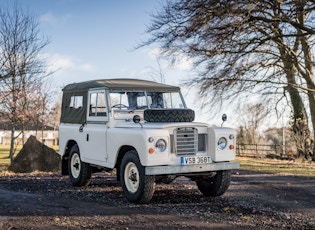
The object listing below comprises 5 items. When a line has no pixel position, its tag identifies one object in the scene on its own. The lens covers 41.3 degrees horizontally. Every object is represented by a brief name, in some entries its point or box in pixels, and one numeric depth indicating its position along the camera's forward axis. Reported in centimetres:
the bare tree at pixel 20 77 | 2392
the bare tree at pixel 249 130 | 3866
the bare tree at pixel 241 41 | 2066
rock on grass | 1697
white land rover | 772
